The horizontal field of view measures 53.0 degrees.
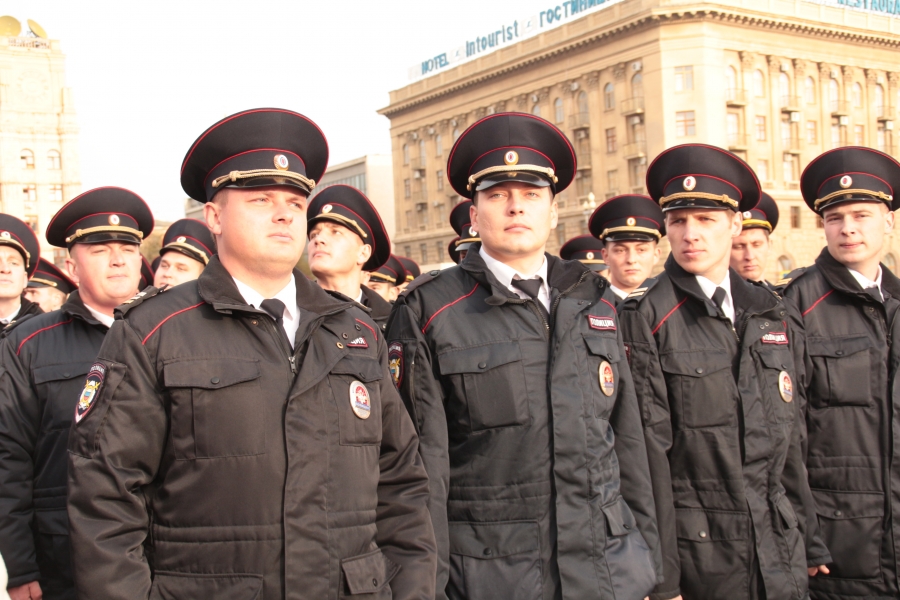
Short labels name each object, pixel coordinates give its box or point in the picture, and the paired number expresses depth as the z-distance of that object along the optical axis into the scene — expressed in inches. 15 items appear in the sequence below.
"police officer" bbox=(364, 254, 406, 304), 378.0
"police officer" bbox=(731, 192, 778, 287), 305.6
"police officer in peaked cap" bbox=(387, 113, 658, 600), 146.0
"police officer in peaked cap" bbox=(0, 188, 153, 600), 167.8
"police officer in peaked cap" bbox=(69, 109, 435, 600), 113.5
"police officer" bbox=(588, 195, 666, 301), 301.3
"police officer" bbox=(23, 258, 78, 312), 375.2
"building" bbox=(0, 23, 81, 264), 3324.3
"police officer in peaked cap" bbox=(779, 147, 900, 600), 197.8
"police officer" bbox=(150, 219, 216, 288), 290.7
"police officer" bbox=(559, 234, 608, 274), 387.5
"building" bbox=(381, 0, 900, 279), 2059.5
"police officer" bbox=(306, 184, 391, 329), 234.5
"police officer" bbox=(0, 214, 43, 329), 260.1
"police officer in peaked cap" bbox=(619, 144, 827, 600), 172.2
